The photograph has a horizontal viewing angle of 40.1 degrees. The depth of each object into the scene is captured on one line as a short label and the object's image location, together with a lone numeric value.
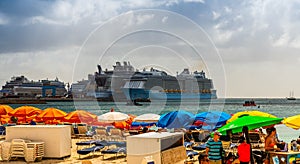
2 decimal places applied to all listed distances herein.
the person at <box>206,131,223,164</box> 8.47
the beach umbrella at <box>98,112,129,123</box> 15.78
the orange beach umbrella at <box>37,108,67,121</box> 18.91
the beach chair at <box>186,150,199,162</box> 10.65
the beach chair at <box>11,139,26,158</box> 10.92
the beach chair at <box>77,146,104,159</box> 11.23
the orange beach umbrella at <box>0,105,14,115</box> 22.18
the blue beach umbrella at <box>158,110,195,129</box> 15.32
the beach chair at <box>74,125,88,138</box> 17.73
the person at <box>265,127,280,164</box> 9.41
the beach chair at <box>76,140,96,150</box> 13.03
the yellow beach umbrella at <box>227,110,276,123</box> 13.80
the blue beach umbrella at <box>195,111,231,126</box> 15.74
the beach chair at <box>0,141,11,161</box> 10.95
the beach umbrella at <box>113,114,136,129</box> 17.64
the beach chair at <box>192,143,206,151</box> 12.32
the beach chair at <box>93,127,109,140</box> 15.25
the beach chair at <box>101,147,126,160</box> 11.33
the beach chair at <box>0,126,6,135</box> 17.77
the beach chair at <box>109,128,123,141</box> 15.00
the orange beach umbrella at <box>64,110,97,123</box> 18.67
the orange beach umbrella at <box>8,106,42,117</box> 21.28
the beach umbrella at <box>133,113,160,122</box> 17.14
